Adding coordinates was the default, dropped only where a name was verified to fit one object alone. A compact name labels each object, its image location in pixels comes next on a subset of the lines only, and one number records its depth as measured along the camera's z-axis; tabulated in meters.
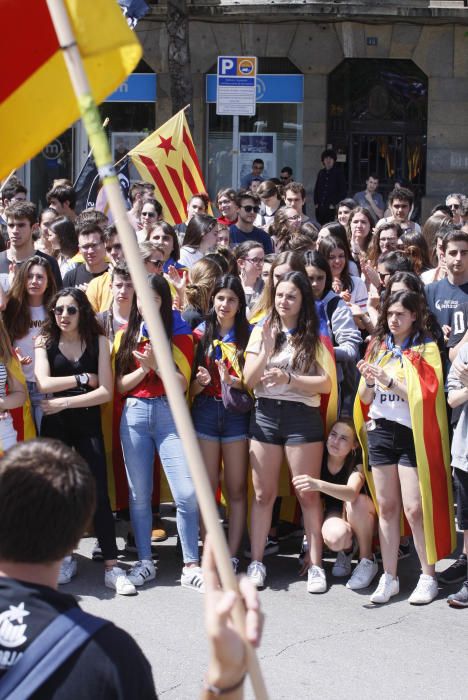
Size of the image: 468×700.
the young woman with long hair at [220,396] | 6.75
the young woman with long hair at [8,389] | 6.45
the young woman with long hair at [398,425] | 6.30
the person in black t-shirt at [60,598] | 2.16
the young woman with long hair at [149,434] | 6.58
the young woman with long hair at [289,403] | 6.51
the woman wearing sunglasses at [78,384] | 6.53
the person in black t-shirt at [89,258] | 7.98
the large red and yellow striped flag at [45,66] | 3.04
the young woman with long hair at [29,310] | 6.86
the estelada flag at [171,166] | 10.73
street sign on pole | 13.73
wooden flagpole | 2.18
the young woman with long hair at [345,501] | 6.52
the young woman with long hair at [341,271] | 8.04
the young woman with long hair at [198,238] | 8.98
